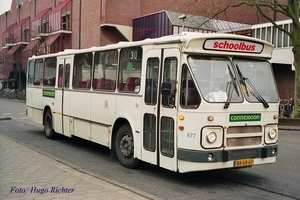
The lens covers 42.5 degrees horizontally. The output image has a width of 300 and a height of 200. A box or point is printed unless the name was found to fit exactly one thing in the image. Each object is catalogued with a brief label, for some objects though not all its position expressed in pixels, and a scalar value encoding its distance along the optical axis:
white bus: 7.10
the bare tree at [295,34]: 22.75
